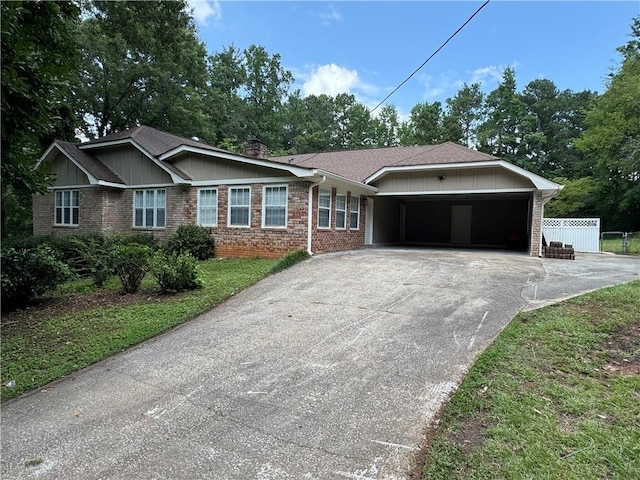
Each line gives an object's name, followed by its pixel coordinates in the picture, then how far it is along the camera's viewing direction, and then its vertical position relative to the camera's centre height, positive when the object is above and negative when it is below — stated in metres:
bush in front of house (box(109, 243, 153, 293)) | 7.23 -0.90
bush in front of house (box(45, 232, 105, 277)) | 8.23 -0.87
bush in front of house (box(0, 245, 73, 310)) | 6.62 -1.11
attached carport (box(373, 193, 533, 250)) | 18.48 +0.31
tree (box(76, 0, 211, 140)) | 20.25 +7.76
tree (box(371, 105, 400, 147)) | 41.28 +11.16
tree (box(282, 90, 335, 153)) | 38.16 +10.25
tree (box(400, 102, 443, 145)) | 38.16 +10.61
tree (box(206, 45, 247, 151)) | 29.19 +10.70
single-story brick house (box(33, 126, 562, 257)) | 11.12 +1.17
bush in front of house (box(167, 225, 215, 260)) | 11.73 -0.71
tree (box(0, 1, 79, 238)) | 4.25 +1.82
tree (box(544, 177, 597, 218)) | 27.84 +2.47
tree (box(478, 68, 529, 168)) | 36.50 +10.37
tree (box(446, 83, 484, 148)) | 40.47 +13.10
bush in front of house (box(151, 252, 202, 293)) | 7.06 -1.03
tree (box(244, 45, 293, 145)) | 36.12 +14.06
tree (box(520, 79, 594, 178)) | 36.00 +10.54
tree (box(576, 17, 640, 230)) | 23.72 +6.28
